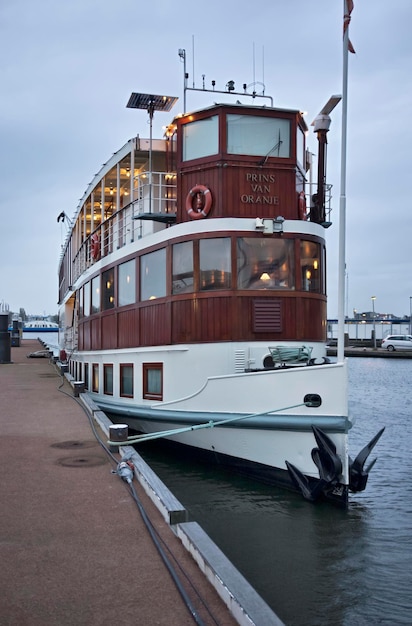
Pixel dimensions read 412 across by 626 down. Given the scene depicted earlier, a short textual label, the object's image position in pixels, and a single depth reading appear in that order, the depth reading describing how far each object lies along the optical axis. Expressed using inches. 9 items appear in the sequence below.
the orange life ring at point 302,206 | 502.3
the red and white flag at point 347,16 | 398.3
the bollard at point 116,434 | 394.6
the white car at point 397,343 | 2871.6
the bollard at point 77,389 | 677.3
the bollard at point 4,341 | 1316.4
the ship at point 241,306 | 392.8
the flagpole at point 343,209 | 383.6
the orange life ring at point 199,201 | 486.0
